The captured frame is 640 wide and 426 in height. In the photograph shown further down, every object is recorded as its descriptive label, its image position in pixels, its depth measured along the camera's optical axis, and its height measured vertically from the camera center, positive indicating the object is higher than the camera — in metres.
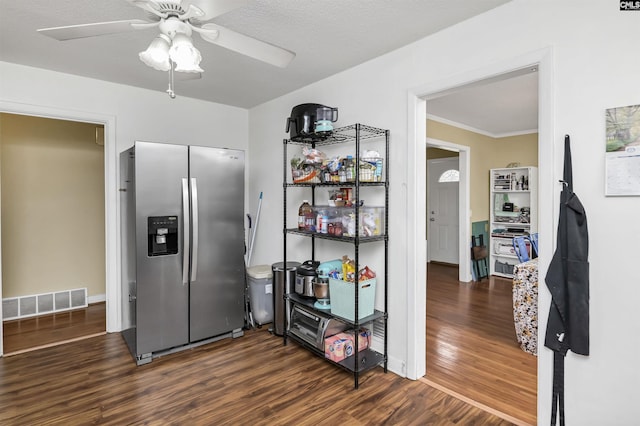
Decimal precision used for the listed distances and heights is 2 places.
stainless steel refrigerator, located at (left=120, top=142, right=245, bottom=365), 2.90 -0.33
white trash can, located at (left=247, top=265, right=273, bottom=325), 3.63 -0.90
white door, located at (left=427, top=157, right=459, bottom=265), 6.95 -0.02
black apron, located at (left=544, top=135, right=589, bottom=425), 1.74 -0.40
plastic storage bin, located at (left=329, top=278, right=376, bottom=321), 2.61 -0.69
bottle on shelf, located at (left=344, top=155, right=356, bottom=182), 2.64 +0.32
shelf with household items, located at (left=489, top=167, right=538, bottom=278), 5.68 -0.04
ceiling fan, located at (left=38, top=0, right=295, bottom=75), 1.48 +0.86
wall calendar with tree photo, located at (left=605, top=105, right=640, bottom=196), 1.61 +0.27
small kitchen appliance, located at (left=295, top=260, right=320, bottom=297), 3.07 -0.63
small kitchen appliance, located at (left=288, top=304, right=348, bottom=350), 2.85 -1.01
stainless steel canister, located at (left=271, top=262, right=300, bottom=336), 3.29 -0.79
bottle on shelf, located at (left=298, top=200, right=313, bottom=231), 3.11 -0.04
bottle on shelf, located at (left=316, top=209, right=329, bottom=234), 2.86 -0.10
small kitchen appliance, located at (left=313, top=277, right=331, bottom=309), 2.91 -0.71
